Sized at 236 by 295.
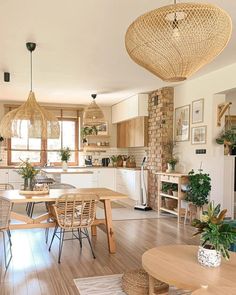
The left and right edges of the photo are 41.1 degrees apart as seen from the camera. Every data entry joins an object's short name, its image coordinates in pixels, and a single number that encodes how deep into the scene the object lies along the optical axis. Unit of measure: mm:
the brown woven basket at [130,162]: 8509
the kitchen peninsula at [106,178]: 6699
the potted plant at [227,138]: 5215
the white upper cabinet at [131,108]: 7410
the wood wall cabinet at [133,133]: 7447
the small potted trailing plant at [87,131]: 9033
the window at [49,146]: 8742
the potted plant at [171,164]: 6309
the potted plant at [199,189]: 5214
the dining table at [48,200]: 3797
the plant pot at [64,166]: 7809
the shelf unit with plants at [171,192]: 5777
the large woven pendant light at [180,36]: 1707
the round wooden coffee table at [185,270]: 1962
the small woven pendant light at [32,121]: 4129
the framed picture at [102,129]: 9258
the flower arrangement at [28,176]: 4309
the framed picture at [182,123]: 6145
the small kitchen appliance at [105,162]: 9151
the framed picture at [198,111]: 5672
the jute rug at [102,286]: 2859
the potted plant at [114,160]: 9094
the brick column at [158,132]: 6695
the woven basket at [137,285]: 2666
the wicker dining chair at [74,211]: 3674
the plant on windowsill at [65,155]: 8375
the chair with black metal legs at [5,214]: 3457
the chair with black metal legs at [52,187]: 4227
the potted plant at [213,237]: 2164
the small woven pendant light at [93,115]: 6797
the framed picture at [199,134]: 5586
